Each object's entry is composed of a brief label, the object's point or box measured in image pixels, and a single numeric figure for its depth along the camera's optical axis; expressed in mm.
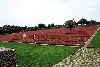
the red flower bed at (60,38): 11674
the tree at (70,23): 17026
